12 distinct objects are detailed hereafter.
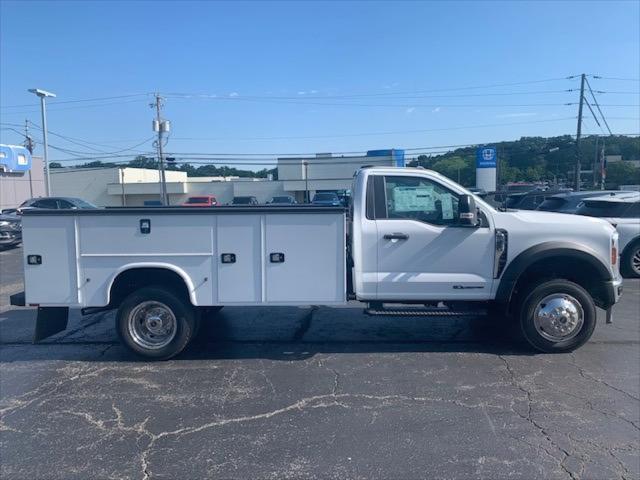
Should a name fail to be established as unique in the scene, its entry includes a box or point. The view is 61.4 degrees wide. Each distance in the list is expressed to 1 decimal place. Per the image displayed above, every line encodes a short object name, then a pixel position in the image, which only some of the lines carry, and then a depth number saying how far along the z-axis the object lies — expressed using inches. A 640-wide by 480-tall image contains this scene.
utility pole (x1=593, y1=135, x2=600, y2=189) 1874.4
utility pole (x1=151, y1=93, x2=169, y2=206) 1938.0
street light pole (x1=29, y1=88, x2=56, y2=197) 1306.1
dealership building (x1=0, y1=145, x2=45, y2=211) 1185.8
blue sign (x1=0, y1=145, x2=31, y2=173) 1156.6
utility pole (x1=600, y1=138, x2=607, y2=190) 1512.1
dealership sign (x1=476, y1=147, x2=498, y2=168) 1441.9
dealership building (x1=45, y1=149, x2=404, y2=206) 2148.1
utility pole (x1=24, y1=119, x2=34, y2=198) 2346.1
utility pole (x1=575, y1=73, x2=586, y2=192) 1514.5
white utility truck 238.5
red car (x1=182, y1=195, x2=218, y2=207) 1549.8
